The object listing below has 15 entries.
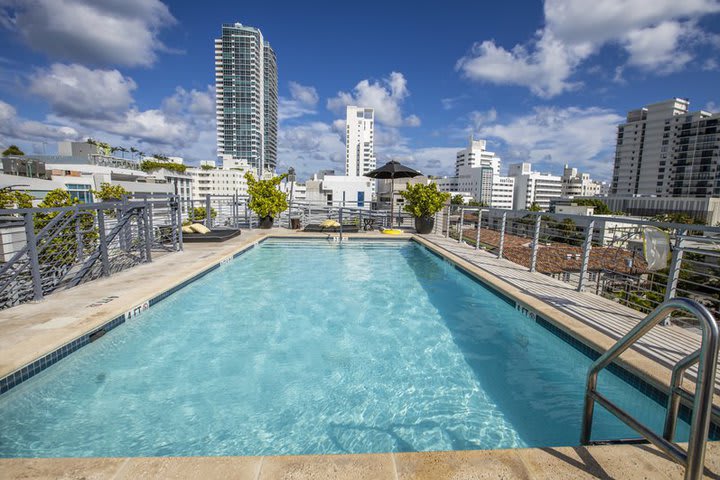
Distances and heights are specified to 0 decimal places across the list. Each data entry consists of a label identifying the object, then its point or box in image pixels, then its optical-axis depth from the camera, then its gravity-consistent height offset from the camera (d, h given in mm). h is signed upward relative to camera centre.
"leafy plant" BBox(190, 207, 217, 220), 11875 -584
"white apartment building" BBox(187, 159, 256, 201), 91562 +4844
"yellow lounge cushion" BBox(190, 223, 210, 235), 9953 -909
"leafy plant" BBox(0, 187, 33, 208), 9992 -206
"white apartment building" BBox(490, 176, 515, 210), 120938 +5226
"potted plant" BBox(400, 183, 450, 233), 11656 +44
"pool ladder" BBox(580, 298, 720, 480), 1214 -730
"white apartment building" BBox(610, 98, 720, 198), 69625 +13461
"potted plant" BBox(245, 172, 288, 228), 12266 +13
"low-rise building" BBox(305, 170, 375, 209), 70000 +2779
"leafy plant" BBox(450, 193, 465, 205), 93544 +1831
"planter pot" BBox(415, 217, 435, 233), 12344 -725
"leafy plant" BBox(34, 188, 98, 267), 5294 -760
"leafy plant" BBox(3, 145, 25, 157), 68812 +8515
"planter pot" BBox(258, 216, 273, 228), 12953 -860
